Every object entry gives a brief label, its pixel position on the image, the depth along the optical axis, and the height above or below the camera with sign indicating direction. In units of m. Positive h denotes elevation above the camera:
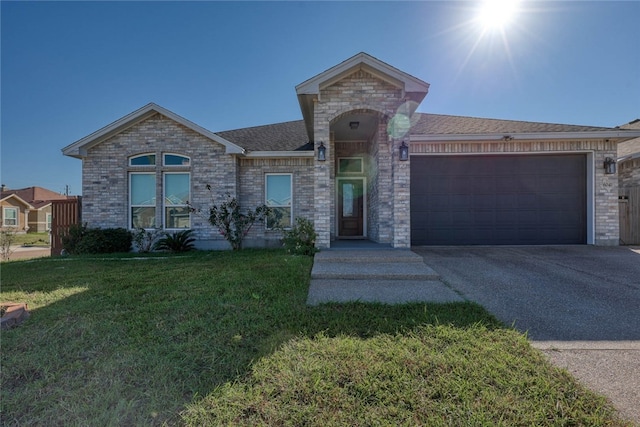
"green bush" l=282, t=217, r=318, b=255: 6.76 -0.60
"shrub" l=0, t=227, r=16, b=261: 8.16 -0.86
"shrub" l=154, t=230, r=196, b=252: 8.30 -0.89
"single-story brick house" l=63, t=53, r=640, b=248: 6.82 +1.34
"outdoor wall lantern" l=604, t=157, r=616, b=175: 7.77 +1.44
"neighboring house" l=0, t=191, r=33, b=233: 27.89 +0.31
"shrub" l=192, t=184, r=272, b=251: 8.48 -0.16
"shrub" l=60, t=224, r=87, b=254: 8.53 -0.75
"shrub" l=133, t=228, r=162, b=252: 8.68 -0.82
